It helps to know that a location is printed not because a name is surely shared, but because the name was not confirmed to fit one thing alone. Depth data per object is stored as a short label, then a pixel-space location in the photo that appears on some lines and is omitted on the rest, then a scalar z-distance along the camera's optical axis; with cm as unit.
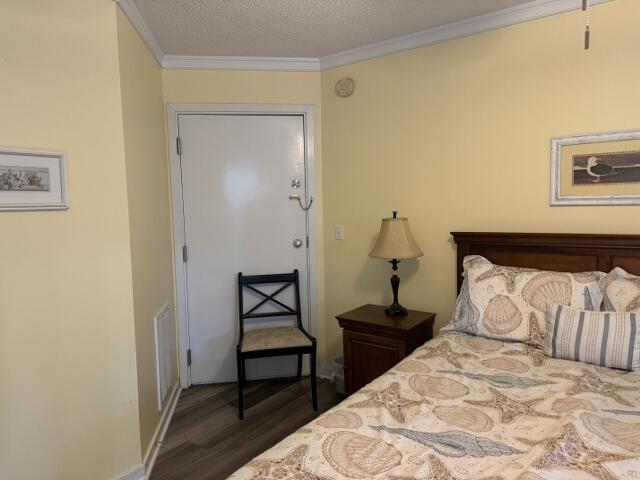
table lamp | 262
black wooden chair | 280
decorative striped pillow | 173
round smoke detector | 310
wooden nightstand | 249
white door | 317
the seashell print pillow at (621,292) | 185
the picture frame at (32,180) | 174
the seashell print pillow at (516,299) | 201
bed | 110
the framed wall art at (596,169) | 213
